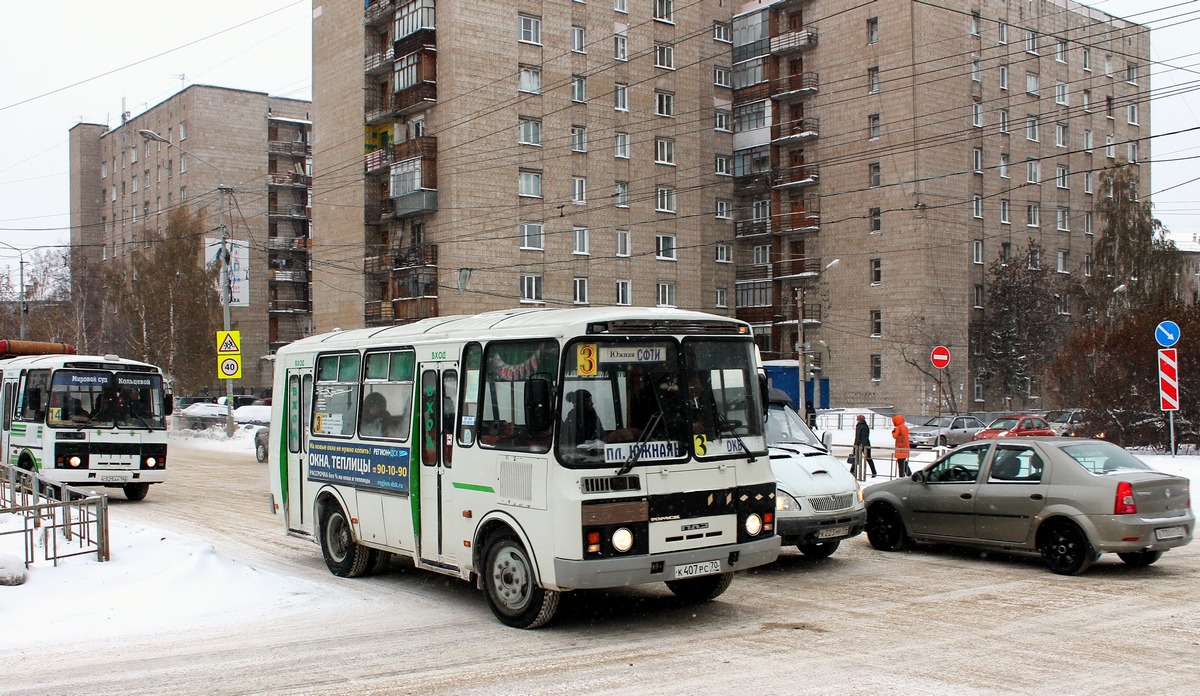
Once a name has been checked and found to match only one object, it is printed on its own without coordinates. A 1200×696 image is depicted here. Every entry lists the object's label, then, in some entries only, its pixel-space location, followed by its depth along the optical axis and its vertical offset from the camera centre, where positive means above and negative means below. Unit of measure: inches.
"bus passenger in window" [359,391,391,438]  442.0 -19.3
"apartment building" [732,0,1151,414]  2052.2 +400.7
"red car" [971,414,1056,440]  1494.8 -89.2
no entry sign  1007.0 +7.2
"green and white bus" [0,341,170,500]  783.7 -34.9
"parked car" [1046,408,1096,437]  1181.0 -69.1
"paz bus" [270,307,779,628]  346.6 -29.2
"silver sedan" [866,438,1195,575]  447.8 -60.4
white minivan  484.1 -60.4
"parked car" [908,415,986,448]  1685.5 -104.4
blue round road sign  799.1 +20.9
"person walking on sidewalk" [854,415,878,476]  1005.8 -71.0
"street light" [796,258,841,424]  1302.2 -14.1
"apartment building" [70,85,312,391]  2940.5 +513.0
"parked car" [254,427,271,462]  1307.8 -88.6
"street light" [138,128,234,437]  1402.6 +124.1
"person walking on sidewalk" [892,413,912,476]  946.1 -70.5
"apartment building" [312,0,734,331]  1905.8 +395.7
